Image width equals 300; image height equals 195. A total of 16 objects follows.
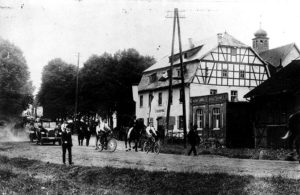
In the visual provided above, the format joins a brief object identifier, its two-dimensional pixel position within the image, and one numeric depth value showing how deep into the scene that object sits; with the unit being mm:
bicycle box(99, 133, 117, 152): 26995
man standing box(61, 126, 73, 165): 18797
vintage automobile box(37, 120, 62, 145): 32875
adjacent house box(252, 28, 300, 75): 60031
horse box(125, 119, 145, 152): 27469
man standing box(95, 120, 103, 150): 26991
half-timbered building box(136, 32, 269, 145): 48406
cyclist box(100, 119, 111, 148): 26484
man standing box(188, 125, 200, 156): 24984
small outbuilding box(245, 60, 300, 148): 30828
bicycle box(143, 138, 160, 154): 26109
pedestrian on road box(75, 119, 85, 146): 34812
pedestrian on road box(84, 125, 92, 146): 34444
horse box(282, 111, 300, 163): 17988
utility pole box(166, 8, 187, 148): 33188
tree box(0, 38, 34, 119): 52906
